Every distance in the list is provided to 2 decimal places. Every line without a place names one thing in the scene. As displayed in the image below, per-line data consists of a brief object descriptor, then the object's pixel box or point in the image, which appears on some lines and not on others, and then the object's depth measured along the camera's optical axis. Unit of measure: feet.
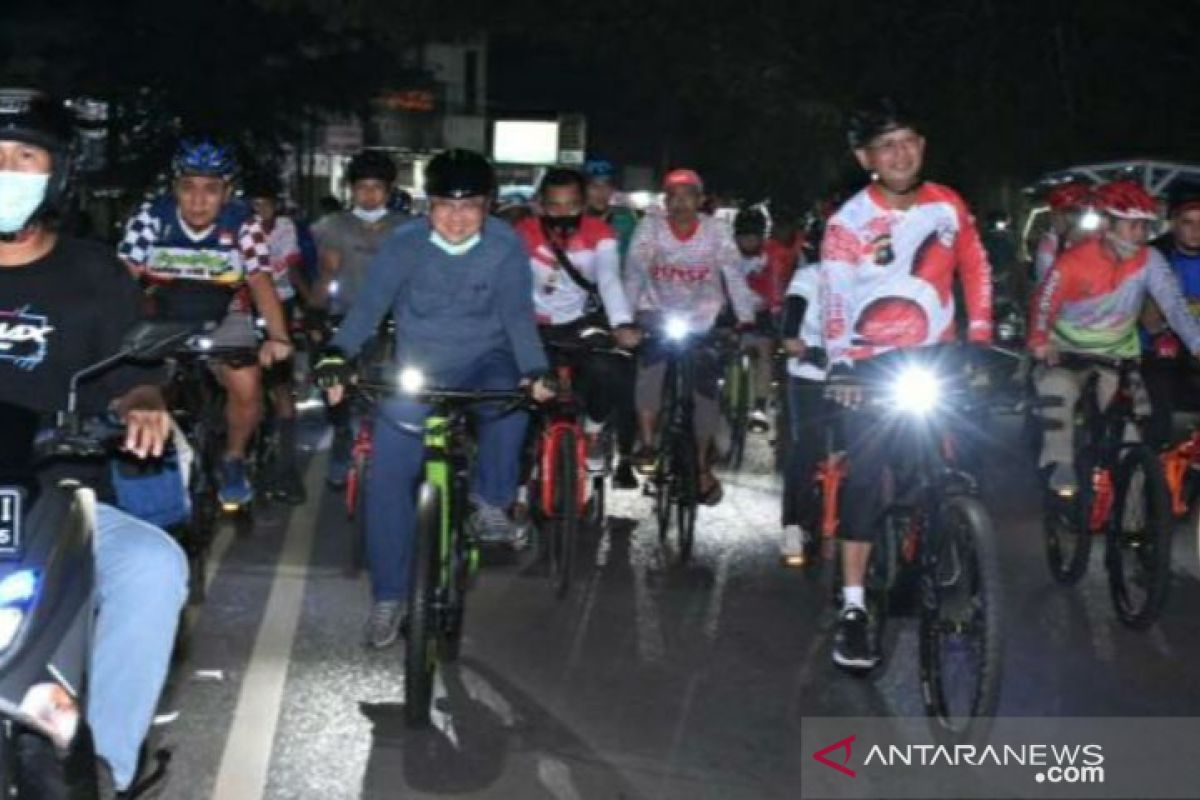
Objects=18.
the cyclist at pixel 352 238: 35.86
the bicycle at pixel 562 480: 26.50
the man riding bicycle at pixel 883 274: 21.31
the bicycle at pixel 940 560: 18.31
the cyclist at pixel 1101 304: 27.27
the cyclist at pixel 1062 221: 32.45
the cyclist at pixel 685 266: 33.24
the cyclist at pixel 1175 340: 27.94
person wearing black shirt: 14.05
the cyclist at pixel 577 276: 31.81
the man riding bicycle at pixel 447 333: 22.00
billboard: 220.64
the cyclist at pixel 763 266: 50.96
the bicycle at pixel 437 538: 19.56
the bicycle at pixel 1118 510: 23.99
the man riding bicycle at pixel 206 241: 28.78
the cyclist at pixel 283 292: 34.78
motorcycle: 12.20
